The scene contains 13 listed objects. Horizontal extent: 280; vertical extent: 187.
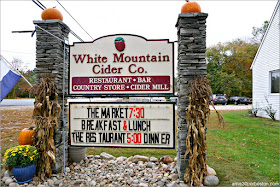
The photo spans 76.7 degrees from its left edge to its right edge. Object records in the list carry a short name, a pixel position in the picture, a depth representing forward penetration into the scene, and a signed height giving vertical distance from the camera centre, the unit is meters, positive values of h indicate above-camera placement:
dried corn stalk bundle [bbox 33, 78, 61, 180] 3.70 -0.61
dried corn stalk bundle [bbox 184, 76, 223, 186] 3.34 -0.64
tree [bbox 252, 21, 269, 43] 29.64 +11.26
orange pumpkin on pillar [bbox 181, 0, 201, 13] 3.53 +1.77
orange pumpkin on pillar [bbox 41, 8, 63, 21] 3.93 +1.81
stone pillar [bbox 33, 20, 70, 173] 3.91 +0.88
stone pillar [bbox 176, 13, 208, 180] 3.51 +0.79
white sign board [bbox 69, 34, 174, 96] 3.82 +0.65
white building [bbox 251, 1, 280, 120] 9.49 +1.61
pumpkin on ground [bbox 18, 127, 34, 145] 3.84 -0.92
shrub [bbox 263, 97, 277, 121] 9.80 -0.84
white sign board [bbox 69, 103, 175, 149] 3.79 -0.64
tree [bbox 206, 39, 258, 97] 26.19 +4.63
